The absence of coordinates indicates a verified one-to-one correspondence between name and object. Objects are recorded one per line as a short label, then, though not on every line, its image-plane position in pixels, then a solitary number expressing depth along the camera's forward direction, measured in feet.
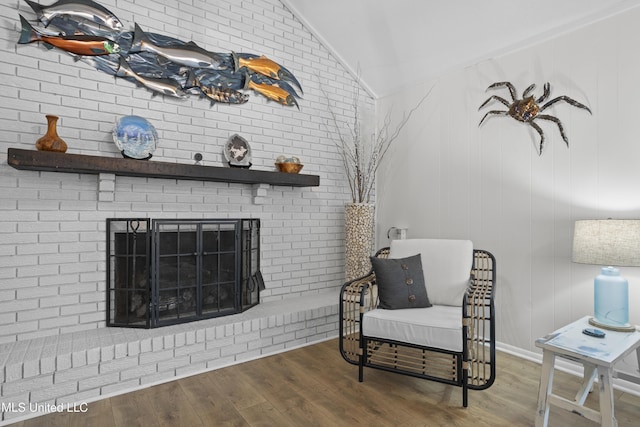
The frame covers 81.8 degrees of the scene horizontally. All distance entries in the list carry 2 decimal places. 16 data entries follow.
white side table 5.56
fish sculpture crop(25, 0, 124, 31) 8.01
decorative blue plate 8.61
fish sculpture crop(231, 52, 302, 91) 10.80
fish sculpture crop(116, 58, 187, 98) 9.03
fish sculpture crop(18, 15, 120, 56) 7.93
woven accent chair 7.07
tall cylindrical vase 11.87
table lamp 6.66
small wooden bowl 11.00
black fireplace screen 8.82
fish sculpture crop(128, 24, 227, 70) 9.14
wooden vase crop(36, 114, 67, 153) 7.61
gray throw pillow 8.36
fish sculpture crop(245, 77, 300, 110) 11.08
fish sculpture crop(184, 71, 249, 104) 9.95
